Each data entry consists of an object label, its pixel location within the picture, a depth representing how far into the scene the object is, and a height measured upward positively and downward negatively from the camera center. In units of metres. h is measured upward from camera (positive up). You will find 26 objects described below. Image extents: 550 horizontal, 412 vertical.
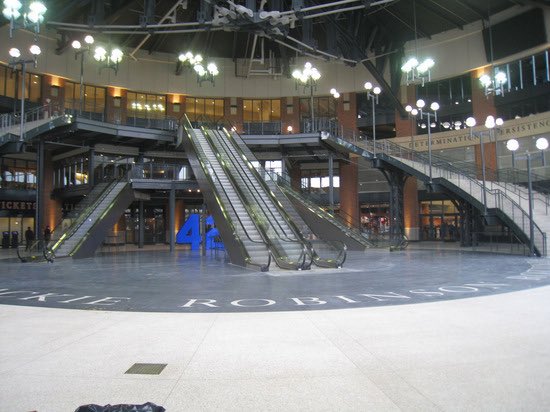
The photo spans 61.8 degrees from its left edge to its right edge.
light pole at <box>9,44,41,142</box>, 21.11 +8.63
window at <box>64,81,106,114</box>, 36.21 +11.44
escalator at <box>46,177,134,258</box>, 21.89 +0.74
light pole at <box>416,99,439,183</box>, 24.73 +6.74
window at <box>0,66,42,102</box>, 33.00 +11.36
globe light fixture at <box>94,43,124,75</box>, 27.22 +11.06
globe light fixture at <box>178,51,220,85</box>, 30.70 +11.51
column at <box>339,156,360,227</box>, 39.59 +3.55
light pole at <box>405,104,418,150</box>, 37.59 +9.26
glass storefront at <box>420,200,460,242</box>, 36.53 +0.68
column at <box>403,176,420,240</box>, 37.72 +1.61
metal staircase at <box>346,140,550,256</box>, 21.72 +2.15
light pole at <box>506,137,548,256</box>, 18.12 +0.73
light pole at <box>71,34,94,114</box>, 25.27 +10.84
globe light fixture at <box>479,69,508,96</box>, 22.89 +7.48
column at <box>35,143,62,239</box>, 35.94 +2.88
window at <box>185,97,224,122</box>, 40.97 +11.43
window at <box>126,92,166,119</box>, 39.28 +11.31
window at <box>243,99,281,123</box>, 41.69 +11.13
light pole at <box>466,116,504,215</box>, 21.67 +4.91
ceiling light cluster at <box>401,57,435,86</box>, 24.05 +8.80
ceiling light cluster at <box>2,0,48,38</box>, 17.52 +8.93
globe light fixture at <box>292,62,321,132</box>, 28.92 +10.37
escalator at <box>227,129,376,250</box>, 25.73 +0.71
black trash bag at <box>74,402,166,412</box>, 2.96 -1.12
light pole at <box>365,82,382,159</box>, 25.08 +7.87
